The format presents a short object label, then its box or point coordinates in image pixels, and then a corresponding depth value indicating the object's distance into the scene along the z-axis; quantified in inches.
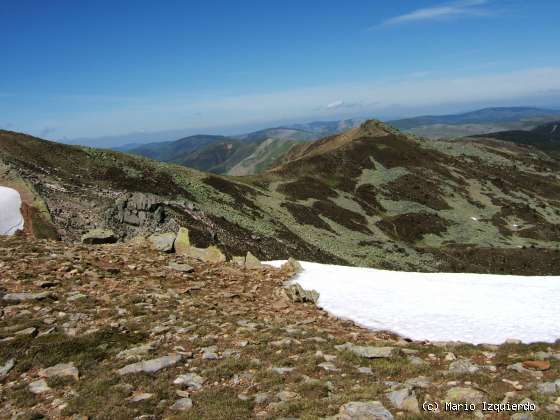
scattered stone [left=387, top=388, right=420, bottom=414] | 326.6
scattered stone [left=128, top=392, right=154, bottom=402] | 357.4
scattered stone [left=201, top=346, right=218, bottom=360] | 439.2
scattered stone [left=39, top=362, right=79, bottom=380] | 400.5
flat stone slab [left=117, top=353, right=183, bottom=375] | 409.4
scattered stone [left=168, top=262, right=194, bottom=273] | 756.6
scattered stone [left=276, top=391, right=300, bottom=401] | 354.9
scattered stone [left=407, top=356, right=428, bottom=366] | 426.0
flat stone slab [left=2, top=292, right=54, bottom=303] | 548.7
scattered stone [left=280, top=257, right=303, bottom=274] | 866.1
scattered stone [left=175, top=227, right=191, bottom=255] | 903.7
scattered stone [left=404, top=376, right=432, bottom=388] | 366.6
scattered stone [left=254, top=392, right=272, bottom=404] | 354.6
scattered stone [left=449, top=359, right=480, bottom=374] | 399.9
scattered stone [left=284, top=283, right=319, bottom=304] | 691.9
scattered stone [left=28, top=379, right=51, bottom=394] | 373.7
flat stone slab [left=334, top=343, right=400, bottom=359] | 451.2
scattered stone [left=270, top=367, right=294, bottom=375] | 407.2
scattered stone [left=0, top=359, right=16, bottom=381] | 400.5
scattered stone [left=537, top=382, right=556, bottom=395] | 340.7
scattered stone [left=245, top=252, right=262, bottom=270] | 866.1
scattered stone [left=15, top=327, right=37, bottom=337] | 465.5
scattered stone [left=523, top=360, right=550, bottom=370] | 398.2
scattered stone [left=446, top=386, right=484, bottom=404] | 332.2
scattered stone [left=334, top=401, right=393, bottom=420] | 316.5
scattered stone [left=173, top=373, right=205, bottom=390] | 385.1
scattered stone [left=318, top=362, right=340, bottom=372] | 414.2
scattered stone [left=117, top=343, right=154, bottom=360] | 437.4
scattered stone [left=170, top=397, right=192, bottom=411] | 346.0
